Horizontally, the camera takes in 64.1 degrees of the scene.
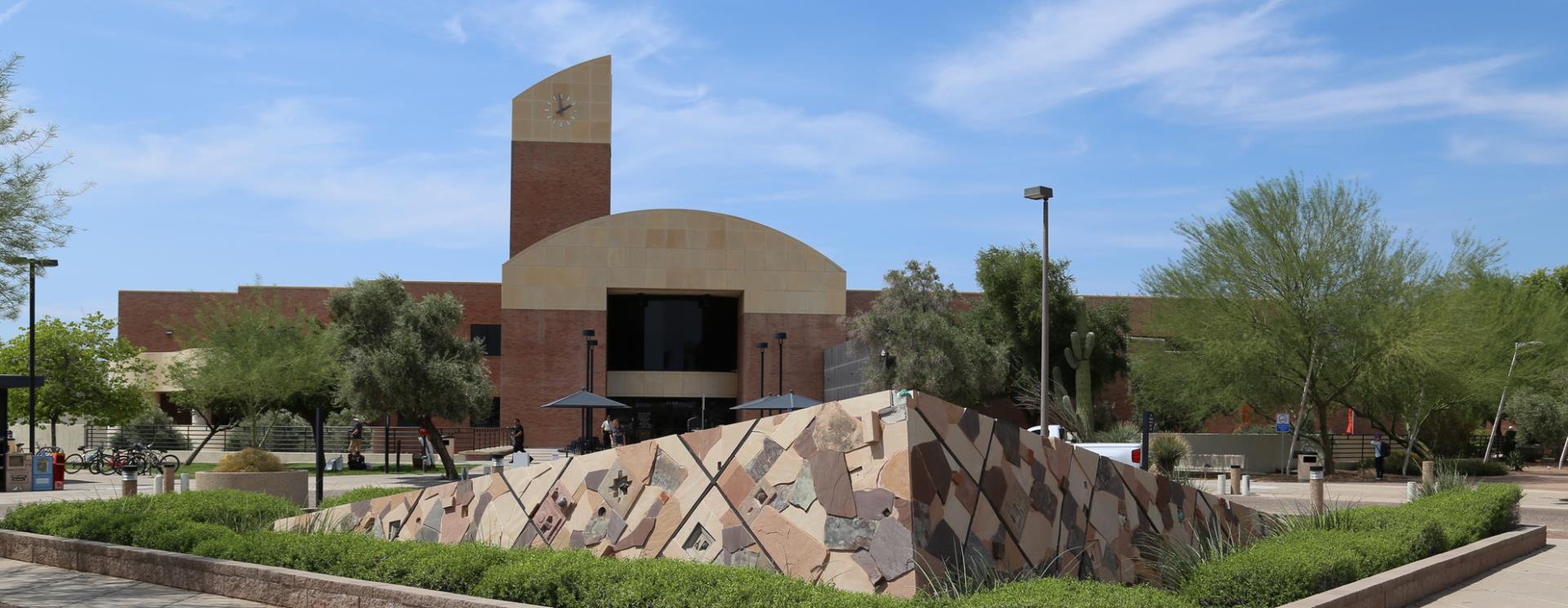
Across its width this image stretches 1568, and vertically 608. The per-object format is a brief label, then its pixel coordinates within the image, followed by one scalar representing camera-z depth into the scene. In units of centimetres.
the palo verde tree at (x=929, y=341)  4509
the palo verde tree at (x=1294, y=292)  3441
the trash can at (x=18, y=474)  2781
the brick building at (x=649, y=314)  5053
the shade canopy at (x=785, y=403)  3447
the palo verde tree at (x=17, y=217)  1366
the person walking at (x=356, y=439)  3676
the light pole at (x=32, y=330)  2842
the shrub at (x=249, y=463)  1903
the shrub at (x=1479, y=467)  3791
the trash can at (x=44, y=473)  2816
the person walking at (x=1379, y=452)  3559
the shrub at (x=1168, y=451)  3306
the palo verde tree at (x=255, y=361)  4109
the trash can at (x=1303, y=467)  3494
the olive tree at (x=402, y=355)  3119
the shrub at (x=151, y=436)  4831
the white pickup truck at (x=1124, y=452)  2114
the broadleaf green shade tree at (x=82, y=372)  4122
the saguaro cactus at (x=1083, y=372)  4104
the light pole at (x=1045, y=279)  2666
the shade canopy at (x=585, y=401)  3403
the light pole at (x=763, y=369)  4772
